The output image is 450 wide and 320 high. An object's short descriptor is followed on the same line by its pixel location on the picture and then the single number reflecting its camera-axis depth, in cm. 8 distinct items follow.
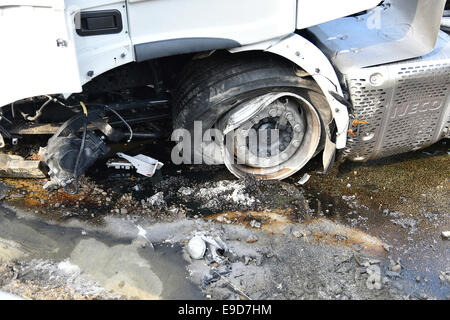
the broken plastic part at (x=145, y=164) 406
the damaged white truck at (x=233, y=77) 287
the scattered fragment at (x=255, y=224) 353
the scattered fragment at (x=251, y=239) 335
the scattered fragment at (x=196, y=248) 312
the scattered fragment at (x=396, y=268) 315
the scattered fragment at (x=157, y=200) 371
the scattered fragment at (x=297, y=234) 343
